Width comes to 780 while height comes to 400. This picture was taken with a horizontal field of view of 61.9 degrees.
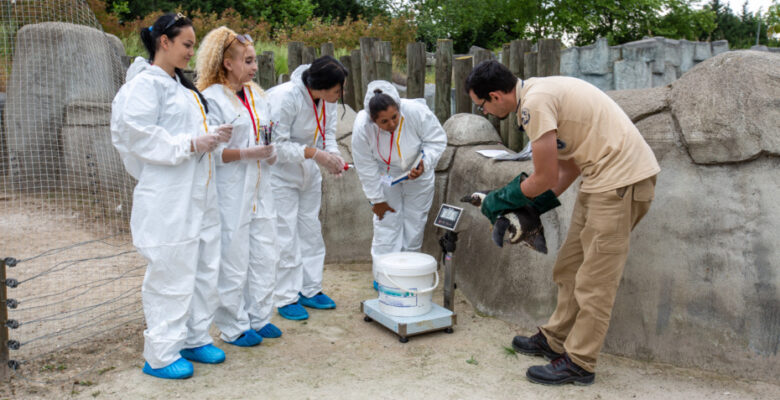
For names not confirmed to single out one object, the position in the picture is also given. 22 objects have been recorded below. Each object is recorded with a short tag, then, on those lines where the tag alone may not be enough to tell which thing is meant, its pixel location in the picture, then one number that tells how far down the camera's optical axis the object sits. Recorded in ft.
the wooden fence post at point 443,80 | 21.06
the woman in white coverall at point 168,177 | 10.43
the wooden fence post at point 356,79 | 23.61
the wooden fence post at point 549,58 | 18.40
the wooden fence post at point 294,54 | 23.73
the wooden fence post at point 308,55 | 23.53
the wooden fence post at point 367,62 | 22.61
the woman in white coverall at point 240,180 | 11.96
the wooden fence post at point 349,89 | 23.76
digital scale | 13.44
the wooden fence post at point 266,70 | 24.39
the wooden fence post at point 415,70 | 21.27
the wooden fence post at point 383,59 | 22.29
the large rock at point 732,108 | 11.27
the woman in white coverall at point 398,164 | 15.74
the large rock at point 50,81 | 25.39
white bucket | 13.65
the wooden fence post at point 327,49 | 24.20
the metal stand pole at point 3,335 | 10.98
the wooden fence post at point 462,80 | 19.98
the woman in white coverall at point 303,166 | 14.01
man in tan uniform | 10.32
